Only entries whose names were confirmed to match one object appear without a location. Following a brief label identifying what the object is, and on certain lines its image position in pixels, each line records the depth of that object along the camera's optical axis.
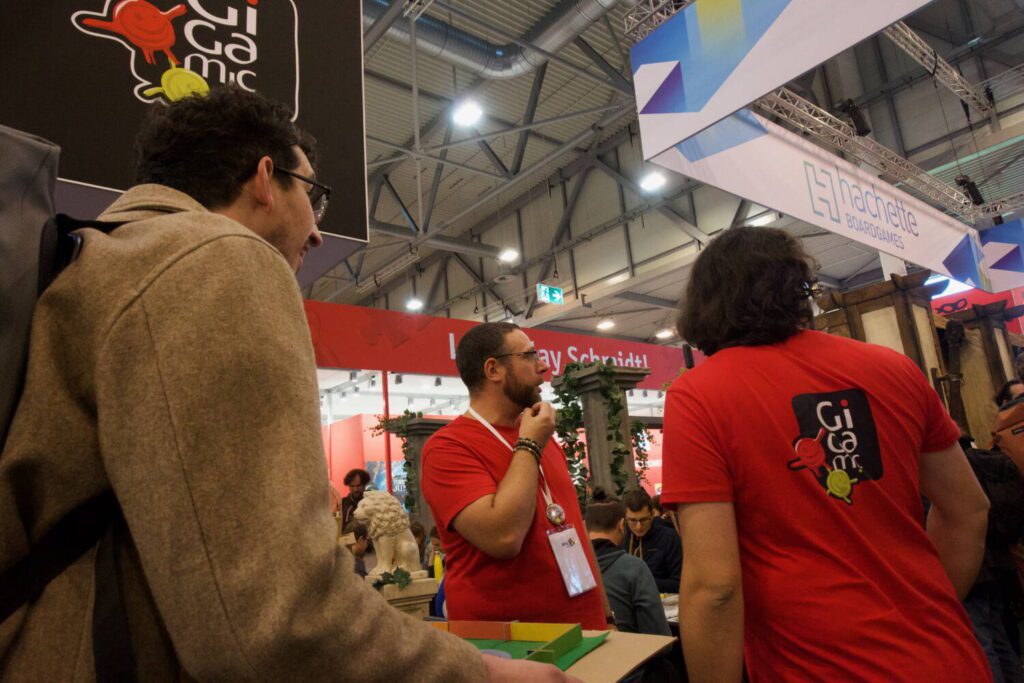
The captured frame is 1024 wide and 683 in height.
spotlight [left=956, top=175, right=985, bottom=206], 8.55
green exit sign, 10.27
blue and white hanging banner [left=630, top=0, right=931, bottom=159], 2.45
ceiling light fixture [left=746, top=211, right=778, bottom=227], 10.70
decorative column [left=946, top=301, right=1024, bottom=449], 5.43
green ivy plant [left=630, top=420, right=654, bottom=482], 5.32
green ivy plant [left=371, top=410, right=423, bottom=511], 7.38
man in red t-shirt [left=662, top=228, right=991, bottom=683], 1.14
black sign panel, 1.53
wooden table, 0.90
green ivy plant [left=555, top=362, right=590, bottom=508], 5.08
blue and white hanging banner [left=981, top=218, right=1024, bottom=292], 6.94
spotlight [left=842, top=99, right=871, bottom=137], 7.72
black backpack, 0.55
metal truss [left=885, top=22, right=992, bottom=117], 7.25
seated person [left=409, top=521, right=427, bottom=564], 6.20
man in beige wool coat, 0.52
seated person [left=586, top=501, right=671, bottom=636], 2.97
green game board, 0.96
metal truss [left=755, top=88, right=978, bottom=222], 5.93
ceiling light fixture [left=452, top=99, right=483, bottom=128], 8.48
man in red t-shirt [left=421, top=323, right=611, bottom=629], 1.58
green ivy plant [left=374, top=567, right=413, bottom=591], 3.11
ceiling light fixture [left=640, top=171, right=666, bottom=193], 10.90
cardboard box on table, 0.92
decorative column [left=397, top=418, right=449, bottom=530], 7.27
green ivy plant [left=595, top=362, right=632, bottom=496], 5.01
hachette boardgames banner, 3.52
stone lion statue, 3.41
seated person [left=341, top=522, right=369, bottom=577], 4.82
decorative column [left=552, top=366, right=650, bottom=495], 5.05
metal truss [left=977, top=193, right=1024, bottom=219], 8.52
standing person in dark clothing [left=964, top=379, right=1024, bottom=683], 2.52
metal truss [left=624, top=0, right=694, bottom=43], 4.87
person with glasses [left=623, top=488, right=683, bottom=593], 4.36
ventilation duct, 7.73
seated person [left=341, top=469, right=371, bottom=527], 6.02
